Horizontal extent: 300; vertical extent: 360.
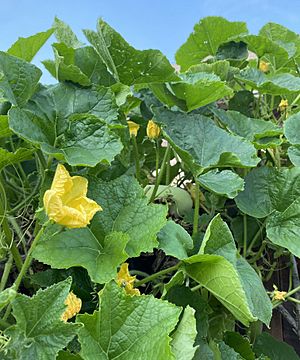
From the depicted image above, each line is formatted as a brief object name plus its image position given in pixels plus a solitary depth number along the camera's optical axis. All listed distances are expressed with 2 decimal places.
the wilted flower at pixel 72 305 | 0.56
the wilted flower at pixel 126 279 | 0.61
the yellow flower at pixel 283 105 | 1.03
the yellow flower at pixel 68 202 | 0.55
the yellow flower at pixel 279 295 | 0.83
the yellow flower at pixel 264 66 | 1.18
